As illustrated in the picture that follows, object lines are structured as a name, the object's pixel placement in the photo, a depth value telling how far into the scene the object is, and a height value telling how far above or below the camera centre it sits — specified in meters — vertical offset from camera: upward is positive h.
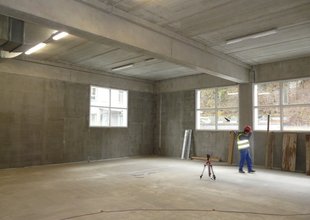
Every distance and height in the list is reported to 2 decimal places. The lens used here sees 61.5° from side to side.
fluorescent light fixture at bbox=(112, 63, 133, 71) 9.02 +1.99
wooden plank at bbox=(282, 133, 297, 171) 7.84 -0.78
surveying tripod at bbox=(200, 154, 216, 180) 6.39 -1.28
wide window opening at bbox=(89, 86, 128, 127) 9.99 +0.60
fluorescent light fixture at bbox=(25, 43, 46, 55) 6.95 +2.01
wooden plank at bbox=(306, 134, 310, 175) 7.40 -0.69
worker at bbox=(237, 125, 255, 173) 7.61 -0.67
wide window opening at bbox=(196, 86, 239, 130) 9.65 +0.62
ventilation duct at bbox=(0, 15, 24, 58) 4.46 +1.54
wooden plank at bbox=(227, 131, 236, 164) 9.25 -0.77
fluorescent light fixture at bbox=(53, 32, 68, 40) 5.97 +2.00
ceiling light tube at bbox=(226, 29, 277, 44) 5.77 +2.07
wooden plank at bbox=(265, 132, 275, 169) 8.29 -0.75
